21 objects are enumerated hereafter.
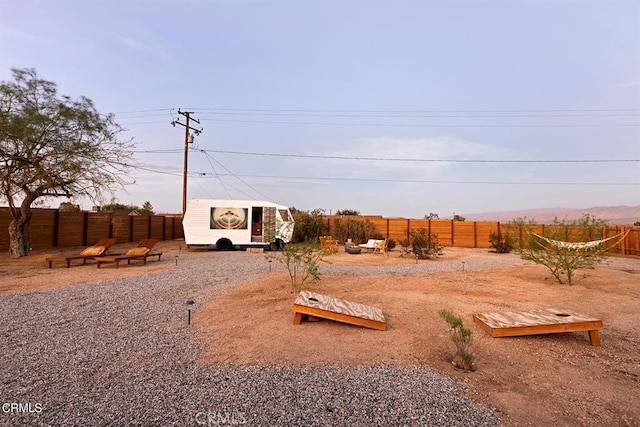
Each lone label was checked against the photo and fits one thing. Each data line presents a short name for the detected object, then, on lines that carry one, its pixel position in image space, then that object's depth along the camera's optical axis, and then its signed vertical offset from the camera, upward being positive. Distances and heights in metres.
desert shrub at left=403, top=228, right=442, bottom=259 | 13.42 -0.81
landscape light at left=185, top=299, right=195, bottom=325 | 4.34 -1.26
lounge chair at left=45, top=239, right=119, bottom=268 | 9.51 -0.85
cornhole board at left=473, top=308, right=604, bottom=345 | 3.73 -1.14
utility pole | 18.52 +5.24
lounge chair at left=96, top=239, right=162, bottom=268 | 9.23 -0.93
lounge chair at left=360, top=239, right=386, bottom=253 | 14.12 -0.77
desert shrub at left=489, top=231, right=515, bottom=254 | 16.23 -0.77
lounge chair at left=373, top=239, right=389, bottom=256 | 13.75 -0.81
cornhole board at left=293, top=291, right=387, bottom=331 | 4.07 -1.12
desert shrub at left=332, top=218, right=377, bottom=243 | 18.38 -0.13
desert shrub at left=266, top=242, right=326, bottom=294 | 6.11 -0.53
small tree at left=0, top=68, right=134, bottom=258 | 10.07 +2.44
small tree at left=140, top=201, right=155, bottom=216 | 31.86 +1.65
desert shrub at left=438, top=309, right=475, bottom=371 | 3.10 -1.23
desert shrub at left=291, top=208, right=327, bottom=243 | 18.81 +0.09
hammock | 7.18 -0.35
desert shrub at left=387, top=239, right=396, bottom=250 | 16.80 -0.89
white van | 14.27 +0.09
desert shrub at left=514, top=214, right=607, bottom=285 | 7.23 -0.42
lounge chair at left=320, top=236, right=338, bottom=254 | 13.95 -0.71
